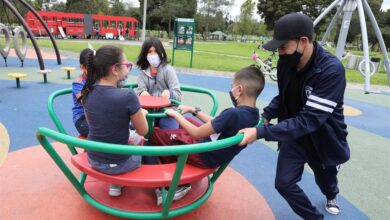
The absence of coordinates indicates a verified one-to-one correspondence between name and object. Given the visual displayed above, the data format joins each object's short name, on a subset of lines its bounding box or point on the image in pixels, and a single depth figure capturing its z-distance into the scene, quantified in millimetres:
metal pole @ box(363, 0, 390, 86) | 8008
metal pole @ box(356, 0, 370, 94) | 7484
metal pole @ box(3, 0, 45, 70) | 8708
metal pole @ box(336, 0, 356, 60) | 7637
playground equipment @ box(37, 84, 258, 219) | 1716
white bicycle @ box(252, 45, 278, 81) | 11773
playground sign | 13664
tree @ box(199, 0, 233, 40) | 59281
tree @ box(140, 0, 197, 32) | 51750
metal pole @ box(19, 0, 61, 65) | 11244
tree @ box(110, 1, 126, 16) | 54997
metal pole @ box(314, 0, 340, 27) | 8220
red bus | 32344
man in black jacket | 2113
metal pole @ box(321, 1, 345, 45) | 8602
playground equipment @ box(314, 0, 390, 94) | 7543
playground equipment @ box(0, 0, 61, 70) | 9125
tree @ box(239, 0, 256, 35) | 60000
